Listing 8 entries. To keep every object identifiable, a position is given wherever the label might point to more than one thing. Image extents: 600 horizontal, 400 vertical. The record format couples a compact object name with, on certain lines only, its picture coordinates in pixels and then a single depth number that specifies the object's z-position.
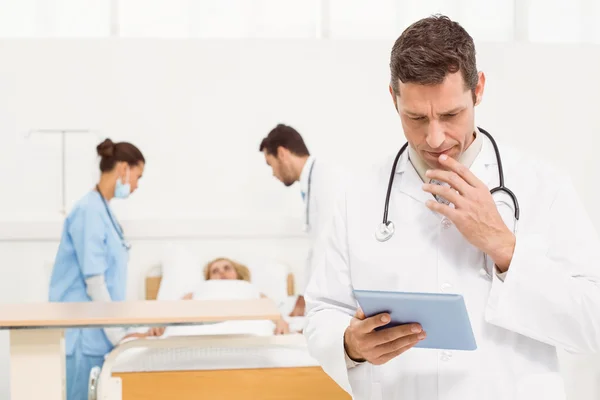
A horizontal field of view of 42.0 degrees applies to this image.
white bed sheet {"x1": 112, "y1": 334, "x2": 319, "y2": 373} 2.70
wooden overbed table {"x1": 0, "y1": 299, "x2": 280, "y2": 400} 2.37
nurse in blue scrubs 3.31
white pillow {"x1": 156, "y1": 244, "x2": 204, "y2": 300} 3.72
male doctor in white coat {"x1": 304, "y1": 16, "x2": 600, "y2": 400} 1.18
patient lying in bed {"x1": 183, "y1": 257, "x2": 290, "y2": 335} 3.77
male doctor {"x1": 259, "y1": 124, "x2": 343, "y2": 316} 3.52
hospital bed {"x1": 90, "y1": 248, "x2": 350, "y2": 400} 2.66
